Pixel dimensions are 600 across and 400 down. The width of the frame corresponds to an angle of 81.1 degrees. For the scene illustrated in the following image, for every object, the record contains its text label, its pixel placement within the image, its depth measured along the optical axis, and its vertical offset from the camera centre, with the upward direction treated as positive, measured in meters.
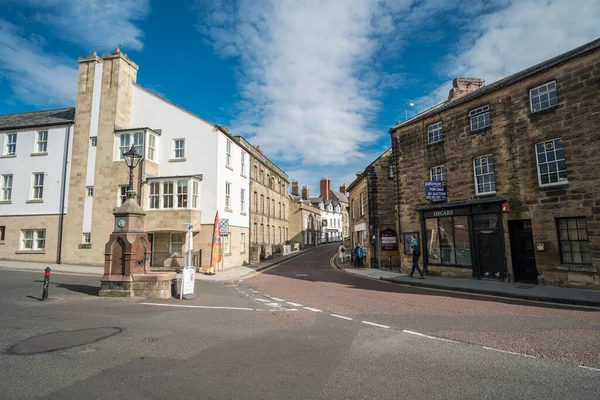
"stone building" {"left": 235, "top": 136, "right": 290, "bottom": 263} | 29.94 +4.02
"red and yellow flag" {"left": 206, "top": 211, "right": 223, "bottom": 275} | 20.86 -0.19
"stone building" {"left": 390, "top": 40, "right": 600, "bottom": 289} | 13.15 +2.81
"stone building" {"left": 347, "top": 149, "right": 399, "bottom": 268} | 24.61 +2.18
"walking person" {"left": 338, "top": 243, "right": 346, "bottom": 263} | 31.59 -0.64
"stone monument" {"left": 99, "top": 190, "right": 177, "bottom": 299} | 11.71 -0.73
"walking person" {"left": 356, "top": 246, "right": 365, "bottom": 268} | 25.75 -0.83
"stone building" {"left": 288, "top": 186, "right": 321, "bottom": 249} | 50.19 +3.68
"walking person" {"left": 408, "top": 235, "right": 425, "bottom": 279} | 17.23 -0.63
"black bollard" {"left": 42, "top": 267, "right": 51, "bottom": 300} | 10.71 -1.23
